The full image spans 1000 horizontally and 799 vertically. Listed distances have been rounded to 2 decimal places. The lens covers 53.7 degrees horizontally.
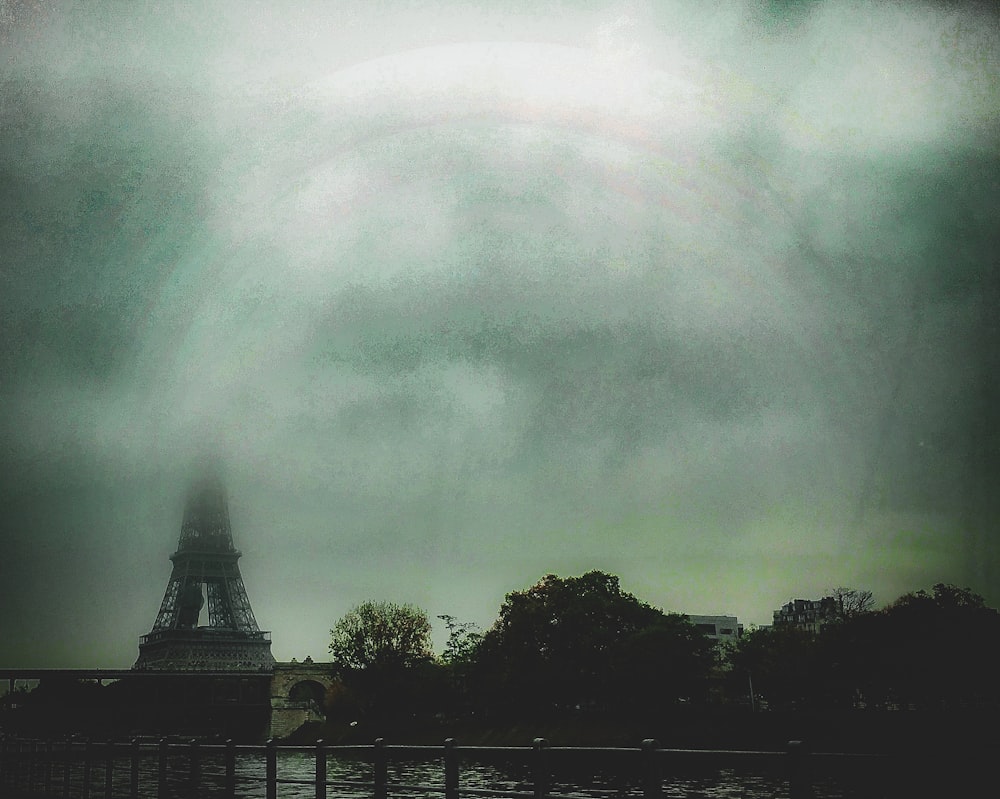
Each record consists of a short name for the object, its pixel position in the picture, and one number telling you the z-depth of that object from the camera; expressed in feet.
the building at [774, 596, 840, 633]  620.90
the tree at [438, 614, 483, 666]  299.58
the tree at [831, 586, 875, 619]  288.06
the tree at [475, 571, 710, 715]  223.30
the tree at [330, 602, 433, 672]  276.82
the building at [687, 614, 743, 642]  593.83
